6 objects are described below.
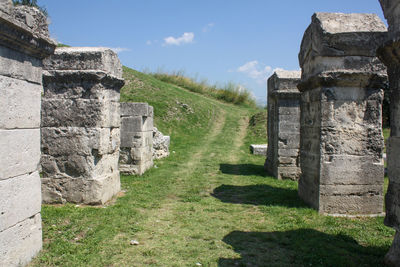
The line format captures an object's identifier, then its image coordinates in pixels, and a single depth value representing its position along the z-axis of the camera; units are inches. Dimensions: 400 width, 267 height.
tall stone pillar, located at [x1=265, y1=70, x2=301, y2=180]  358.9
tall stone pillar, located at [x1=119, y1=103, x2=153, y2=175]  362.9
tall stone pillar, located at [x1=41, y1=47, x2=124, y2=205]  239.6
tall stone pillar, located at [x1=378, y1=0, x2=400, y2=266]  127.7
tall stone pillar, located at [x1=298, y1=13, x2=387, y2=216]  220.1
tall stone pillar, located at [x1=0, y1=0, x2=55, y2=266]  129.5
